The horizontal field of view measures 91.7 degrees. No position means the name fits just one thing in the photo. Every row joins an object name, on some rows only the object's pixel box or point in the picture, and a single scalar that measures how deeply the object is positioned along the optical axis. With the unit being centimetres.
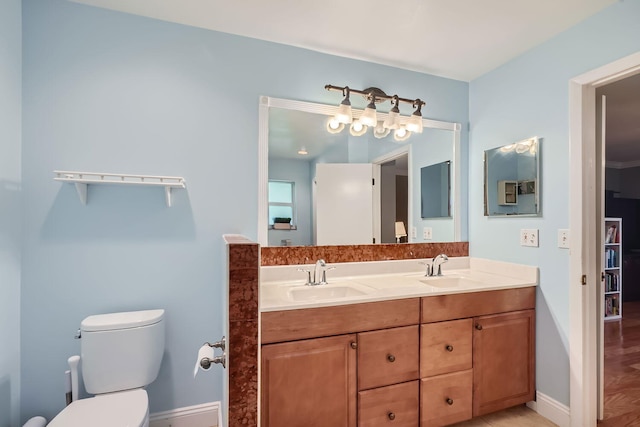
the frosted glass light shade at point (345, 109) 200
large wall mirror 196
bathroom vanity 140
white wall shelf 153
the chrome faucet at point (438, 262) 216
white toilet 138
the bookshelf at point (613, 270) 412
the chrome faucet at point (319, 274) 188
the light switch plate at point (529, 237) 197
